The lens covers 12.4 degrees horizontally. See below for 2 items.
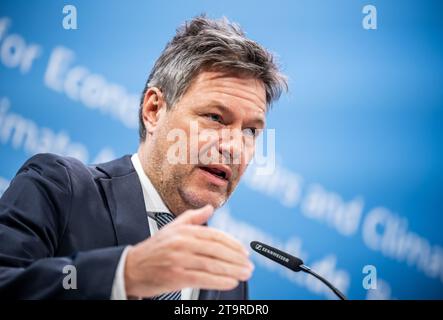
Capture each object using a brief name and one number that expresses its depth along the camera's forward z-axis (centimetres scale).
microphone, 249
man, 228
